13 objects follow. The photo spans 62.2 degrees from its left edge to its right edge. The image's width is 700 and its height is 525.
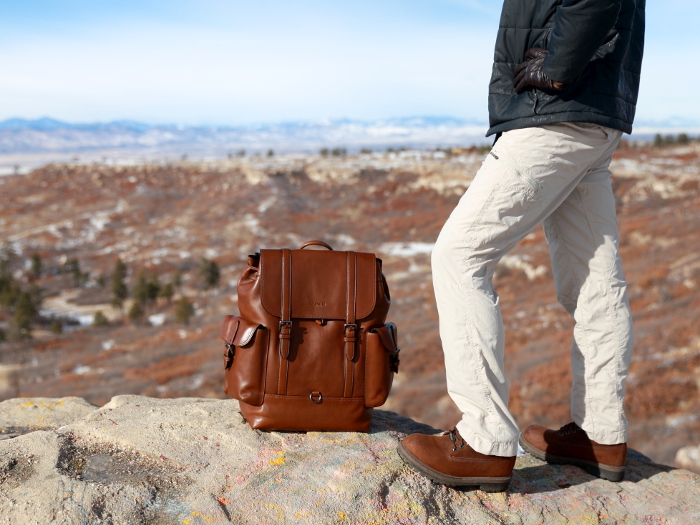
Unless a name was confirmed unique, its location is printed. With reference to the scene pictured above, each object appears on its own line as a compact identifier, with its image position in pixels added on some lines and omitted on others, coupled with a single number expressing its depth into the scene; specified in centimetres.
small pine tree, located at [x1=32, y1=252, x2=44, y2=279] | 4959
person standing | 231
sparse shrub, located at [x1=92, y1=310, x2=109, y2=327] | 3725
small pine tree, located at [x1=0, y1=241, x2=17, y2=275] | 4834
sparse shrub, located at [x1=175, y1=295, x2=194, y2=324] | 3328
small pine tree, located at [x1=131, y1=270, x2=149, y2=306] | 3812
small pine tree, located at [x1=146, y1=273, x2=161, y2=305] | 3904
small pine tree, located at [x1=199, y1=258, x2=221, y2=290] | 3816
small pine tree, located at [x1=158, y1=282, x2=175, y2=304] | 3988
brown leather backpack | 299
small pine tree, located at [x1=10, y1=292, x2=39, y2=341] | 3384
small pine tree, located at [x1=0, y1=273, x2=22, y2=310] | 4216
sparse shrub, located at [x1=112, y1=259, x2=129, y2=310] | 4028
